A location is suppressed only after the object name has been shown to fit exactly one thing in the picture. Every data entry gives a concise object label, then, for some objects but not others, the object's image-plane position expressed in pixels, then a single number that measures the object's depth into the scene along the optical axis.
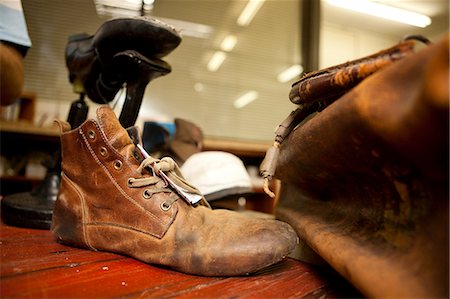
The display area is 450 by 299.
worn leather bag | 0.29
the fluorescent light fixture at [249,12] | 2.65
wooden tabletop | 0.42
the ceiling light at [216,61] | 2.49
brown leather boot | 0.49
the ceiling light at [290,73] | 2.73
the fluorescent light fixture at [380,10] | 2.59
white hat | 1.06
